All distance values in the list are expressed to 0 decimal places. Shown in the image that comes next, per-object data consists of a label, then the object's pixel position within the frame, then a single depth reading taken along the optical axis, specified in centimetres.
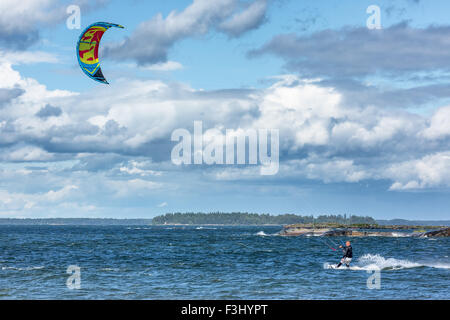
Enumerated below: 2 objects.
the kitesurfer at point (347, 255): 4600
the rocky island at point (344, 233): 13050
